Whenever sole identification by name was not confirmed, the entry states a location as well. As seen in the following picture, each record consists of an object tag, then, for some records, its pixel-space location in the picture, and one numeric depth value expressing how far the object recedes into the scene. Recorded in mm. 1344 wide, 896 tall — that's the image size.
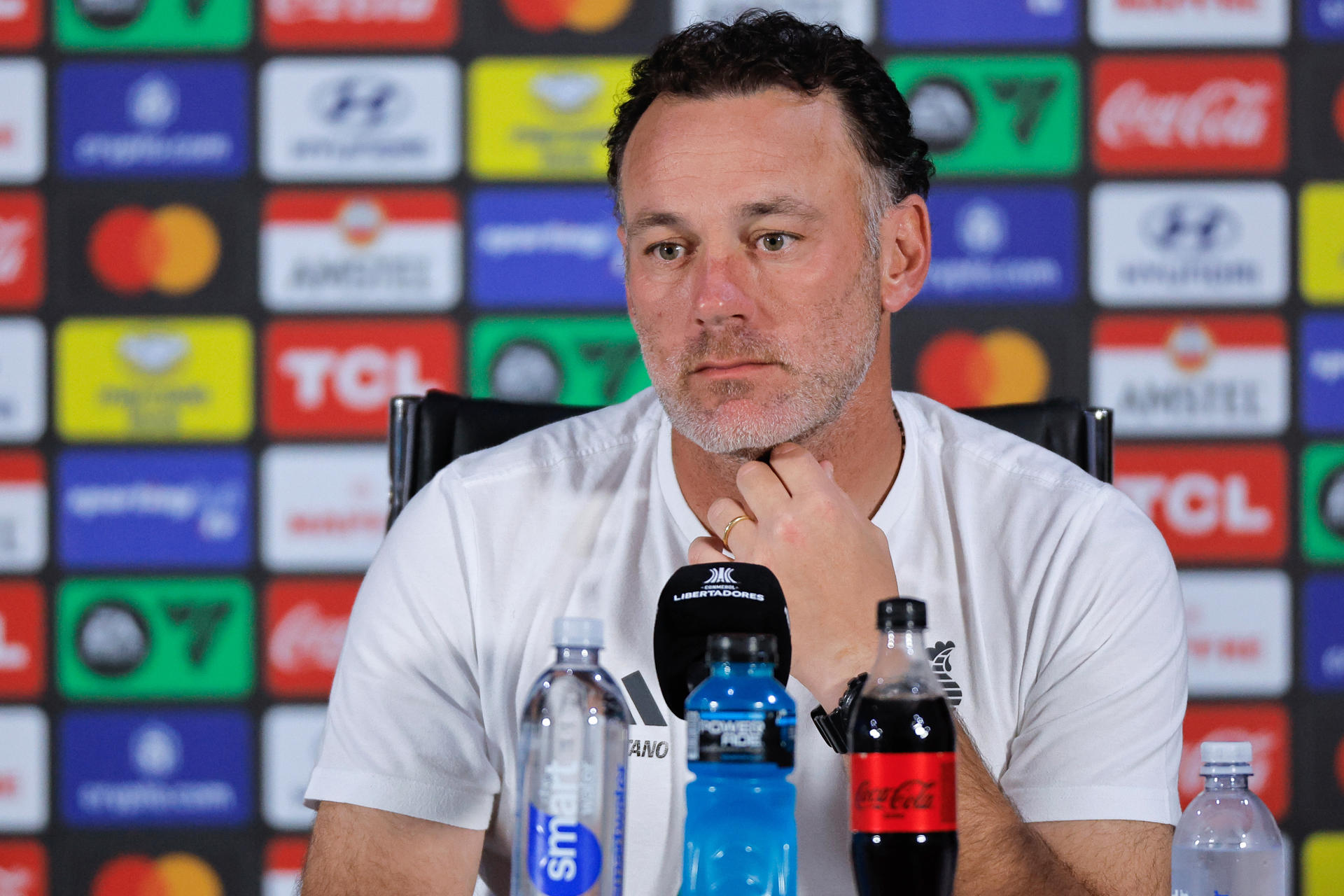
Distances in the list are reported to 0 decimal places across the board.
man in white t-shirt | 4085
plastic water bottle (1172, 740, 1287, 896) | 4066
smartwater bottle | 3706
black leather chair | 4401
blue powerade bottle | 3719
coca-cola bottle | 3722
